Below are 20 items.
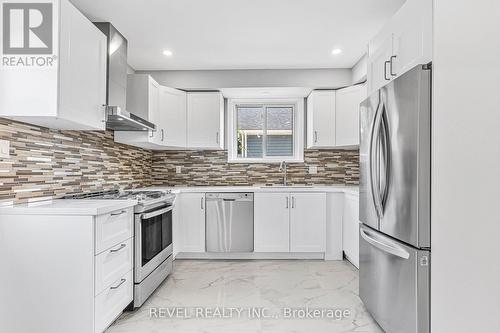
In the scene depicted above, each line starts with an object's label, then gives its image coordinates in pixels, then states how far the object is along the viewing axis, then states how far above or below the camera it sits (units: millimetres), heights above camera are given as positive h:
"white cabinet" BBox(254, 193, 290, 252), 3932 -696
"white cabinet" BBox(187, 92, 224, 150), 4254 +623
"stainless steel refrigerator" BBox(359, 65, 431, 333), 1672 -207
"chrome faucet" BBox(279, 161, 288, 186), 4547 -57
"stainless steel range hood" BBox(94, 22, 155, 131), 2686 +748
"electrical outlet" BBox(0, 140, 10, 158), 1939 +95
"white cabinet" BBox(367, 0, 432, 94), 1763 +773
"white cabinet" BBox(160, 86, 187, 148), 3984 +618
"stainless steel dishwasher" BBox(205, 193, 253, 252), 3928 -720
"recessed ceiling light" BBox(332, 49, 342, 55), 3500 +1254
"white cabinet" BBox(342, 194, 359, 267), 3406 -695
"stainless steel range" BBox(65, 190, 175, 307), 2504 -615
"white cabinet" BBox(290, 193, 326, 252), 3916 -715
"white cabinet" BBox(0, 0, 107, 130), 1868 +508
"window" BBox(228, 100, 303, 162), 4695 +533
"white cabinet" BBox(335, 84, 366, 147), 3977 +643
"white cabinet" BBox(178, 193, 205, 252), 3938 -689
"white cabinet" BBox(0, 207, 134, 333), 1854 -622
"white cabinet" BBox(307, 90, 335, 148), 4172 +634
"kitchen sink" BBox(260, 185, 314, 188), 4450 -275
